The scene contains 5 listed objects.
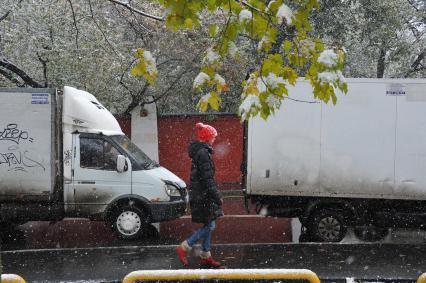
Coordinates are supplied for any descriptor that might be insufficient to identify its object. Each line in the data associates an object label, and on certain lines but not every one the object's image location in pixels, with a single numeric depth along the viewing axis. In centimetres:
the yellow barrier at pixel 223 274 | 398
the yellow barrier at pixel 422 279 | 400
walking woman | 675
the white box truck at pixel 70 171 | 905
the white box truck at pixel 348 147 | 862
